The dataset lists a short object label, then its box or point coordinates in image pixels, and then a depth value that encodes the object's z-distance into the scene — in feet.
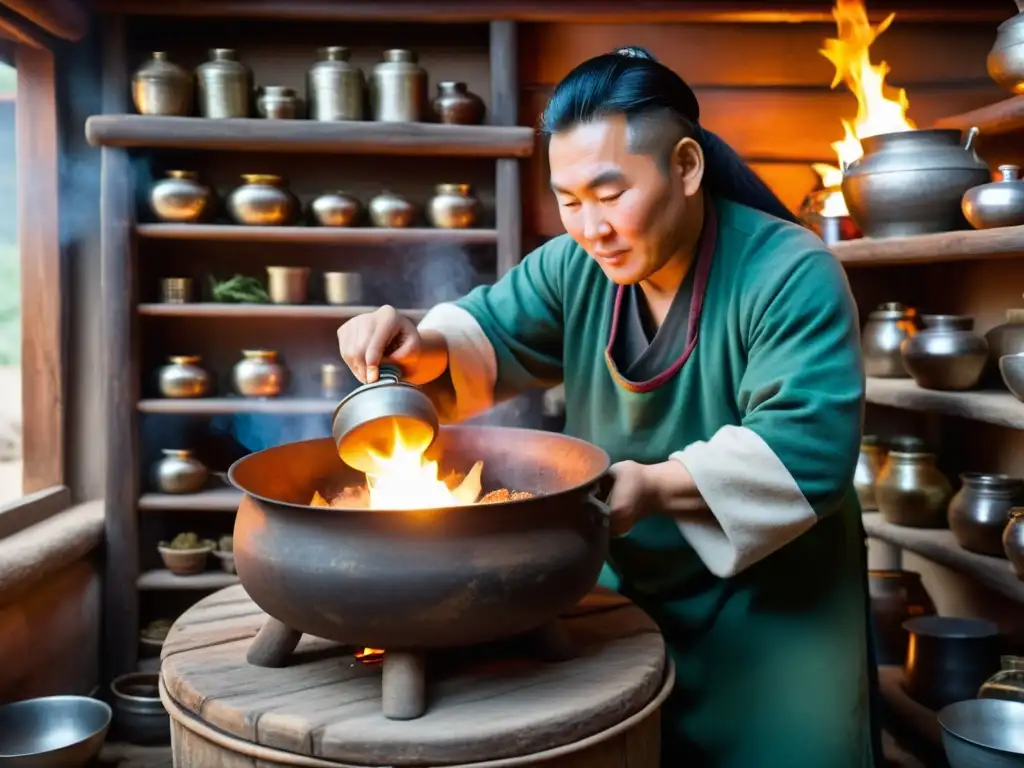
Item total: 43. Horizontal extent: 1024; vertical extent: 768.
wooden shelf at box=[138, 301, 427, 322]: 11.90
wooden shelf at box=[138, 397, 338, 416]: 11.95
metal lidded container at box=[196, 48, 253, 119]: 11.72
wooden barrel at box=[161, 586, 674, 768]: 3.94
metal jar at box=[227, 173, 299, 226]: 11.90
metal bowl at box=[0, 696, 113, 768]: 8.85
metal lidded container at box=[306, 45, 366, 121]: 11.70
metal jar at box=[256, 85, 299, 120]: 11.78
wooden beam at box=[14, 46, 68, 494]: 11.84
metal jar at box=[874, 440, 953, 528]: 10.34
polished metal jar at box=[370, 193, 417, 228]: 12.05
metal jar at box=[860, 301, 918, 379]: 10.98
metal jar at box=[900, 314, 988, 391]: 9.64
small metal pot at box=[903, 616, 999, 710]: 9.52
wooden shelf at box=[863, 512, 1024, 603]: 8.63
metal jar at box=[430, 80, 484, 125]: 11.87
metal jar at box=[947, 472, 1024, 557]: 9.15
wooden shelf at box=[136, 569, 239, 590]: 12.07
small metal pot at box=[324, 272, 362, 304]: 12.25
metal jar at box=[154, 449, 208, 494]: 12.12
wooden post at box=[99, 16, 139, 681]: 11.66
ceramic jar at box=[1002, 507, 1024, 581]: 8.29
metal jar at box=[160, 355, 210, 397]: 12.12
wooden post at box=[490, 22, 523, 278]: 11.87
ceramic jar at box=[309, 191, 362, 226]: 12.06
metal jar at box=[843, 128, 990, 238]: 9.45
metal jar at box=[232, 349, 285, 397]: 12.18
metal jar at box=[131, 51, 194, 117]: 11.57
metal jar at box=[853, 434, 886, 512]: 11.18
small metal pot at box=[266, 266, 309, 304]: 12.19
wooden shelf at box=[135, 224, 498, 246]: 11.84
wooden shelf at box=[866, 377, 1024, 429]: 8.65
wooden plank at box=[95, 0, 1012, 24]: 11.94
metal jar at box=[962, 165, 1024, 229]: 8.60
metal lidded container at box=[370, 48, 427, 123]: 11.78
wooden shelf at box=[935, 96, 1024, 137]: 9.36
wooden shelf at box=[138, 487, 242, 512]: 12.00
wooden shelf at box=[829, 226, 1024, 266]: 8.44
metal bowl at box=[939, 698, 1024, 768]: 7.70
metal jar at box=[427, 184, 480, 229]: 12.07
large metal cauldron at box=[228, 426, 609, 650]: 4.03
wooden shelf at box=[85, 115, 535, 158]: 11.39
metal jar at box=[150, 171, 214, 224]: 11.82
